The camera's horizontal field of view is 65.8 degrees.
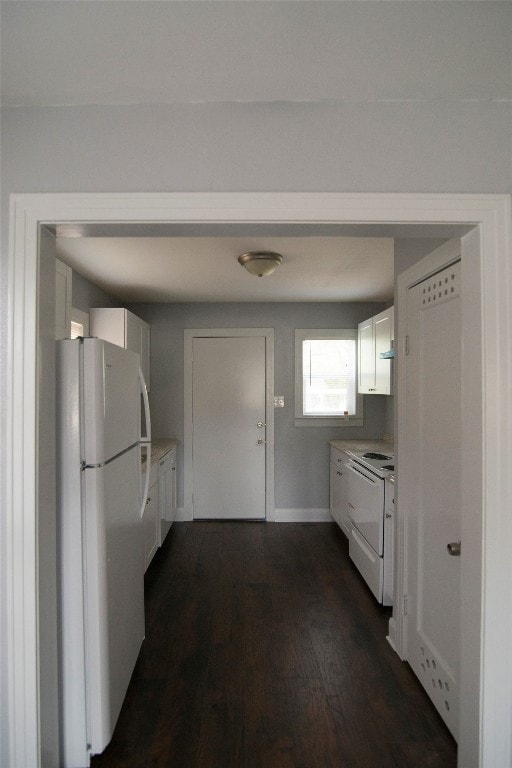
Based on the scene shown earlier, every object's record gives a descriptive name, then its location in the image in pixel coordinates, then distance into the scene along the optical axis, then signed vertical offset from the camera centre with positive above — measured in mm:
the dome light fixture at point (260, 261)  2646 +862
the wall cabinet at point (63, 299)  2195 +494
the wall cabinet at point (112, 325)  3369 +537
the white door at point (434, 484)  1649 -445
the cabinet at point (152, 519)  3008 -1065
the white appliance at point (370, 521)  2613 -978
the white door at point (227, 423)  4414 -395
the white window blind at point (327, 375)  4465 +147
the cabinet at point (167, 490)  3551 -987
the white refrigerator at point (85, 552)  1493 -641
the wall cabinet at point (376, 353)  3303 +328
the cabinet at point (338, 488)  3731 -1019
